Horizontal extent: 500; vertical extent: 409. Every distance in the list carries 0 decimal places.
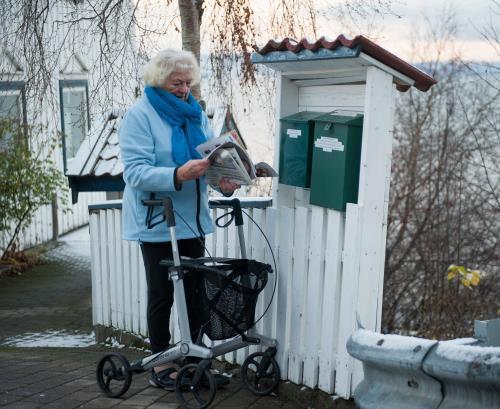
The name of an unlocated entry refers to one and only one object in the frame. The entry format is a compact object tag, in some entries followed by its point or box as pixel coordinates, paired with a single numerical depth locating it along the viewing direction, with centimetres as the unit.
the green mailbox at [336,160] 412
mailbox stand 403
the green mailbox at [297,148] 453
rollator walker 421
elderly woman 428
